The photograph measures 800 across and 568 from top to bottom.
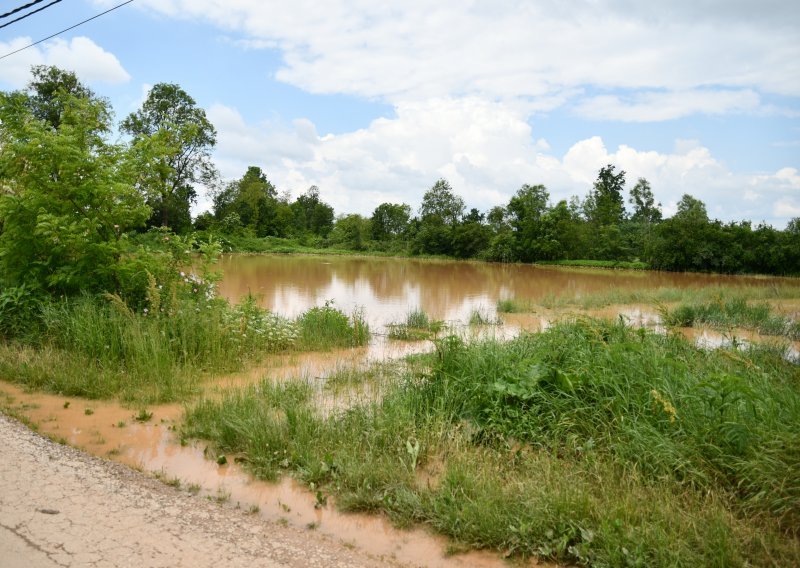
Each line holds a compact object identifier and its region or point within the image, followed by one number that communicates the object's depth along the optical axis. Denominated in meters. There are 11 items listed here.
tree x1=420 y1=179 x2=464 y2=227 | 72.19
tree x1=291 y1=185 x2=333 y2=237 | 78.31
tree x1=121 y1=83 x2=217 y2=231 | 46.75
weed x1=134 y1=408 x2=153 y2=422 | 5.81
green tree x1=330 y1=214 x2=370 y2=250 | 70.62
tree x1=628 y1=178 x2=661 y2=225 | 68.19
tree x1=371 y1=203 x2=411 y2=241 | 76.06
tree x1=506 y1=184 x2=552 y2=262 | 58.81
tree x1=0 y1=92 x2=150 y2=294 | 8.46
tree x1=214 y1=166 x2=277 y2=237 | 63.66
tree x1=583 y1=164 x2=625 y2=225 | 61.62
